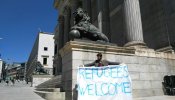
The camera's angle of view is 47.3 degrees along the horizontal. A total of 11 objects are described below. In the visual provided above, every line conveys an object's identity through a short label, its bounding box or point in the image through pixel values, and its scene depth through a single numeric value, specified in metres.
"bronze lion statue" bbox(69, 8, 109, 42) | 11.12
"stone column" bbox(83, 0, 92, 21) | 24.29
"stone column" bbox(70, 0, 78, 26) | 28.38
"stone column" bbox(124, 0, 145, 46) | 13.63
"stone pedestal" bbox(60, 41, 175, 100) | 9.45
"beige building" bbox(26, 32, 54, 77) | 77.57
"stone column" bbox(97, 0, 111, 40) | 19.61
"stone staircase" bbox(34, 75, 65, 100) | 9.13
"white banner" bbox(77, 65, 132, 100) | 6.91
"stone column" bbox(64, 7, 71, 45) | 29.94
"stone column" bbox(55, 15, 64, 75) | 31.81
